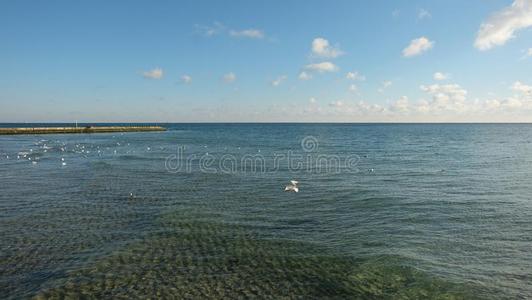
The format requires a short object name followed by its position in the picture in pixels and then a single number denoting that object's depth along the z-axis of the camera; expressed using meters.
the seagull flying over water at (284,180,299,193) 25.16
